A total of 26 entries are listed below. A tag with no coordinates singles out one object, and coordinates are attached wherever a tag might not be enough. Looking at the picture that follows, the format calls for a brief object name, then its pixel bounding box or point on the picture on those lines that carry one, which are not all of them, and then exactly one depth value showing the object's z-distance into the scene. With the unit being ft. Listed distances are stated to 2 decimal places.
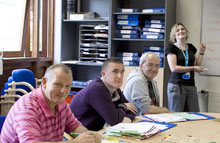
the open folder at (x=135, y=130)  6.39
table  6.55
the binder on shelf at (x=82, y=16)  15.87
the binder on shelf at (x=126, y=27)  15.01
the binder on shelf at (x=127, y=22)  14.93
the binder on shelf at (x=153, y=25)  14.47
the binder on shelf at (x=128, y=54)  15.17
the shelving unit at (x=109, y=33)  14.73
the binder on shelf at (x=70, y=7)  16.37
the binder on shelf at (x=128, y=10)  14.87
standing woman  12.52
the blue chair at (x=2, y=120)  6.02
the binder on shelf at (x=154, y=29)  14.46
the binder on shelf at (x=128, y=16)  14.99
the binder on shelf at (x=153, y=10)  14.20
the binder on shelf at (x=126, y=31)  14.94
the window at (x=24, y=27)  14.39
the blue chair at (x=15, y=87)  12.31
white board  14.49
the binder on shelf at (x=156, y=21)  14.56
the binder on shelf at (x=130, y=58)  15.17
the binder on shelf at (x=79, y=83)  15.98
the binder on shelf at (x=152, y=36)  14.41
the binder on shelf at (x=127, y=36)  14.97
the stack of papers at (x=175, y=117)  8.11
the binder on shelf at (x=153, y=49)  14.89
